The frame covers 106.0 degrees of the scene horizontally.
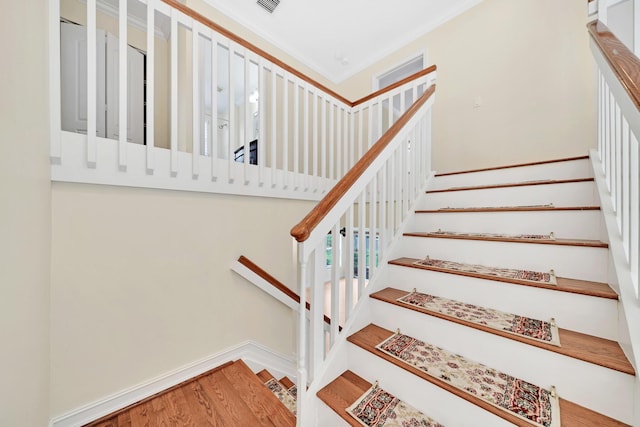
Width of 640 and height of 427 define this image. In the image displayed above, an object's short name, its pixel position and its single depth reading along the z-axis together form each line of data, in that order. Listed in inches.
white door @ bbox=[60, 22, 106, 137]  74.0
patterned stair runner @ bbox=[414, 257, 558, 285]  43.0
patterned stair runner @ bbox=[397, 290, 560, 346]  36.5
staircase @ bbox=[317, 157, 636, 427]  31.6
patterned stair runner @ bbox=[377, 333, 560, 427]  30.3
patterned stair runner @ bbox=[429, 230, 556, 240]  50.0
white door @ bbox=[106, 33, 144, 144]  84.8
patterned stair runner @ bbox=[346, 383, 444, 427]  35.9
